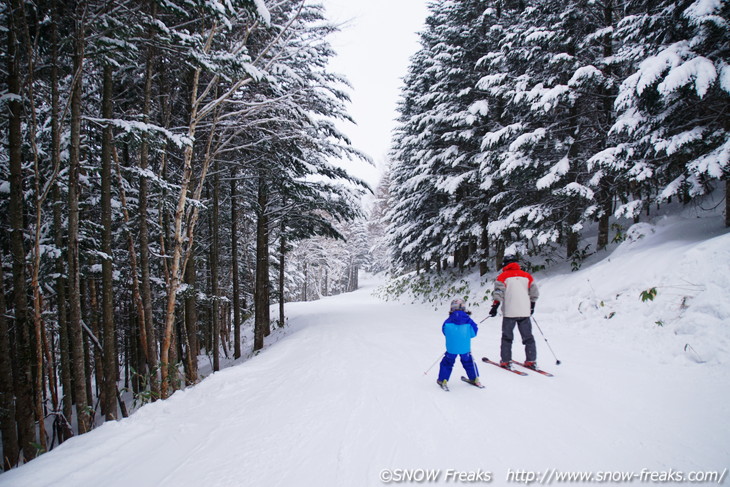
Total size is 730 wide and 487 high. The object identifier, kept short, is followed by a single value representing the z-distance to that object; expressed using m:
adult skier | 5.58
